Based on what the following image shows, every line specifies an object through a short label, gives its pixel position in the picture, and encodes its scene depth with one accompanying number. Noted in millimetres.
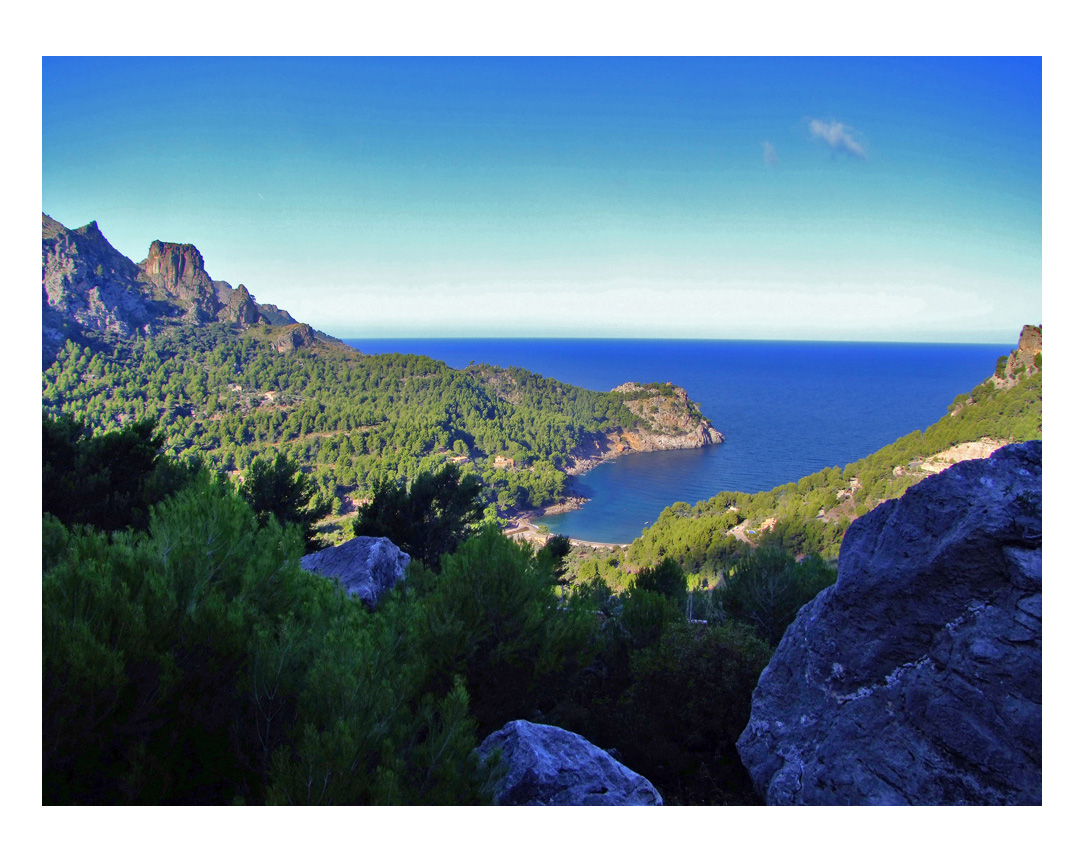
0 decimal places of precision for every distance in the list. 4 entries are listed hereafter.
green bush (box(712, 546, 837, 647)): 10125
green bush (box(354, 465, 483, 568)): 15852
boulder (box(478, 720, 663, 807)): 3879
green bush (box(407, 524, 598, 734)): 5570
